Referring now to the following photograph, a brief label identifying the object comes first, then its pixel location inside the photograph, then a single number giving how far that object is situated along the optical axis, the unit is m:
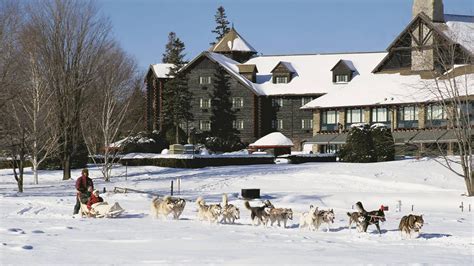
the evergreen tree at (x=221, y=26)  128.50
